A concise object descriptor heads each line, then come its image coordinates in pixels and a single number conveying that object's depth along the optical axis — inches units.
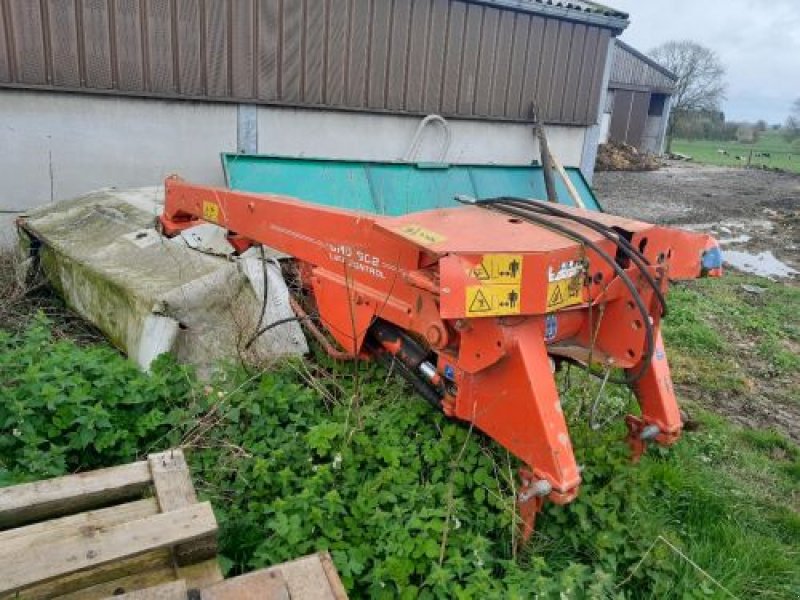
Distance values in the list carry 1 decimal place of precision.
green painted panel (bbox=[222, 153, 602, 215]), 224.2
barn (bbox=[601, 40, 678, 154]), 1026.1
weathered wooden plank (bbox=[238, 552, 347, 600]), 69.7
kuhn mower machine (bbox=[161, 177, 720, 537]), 84.2
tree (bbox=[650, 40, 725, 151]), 1749.5
